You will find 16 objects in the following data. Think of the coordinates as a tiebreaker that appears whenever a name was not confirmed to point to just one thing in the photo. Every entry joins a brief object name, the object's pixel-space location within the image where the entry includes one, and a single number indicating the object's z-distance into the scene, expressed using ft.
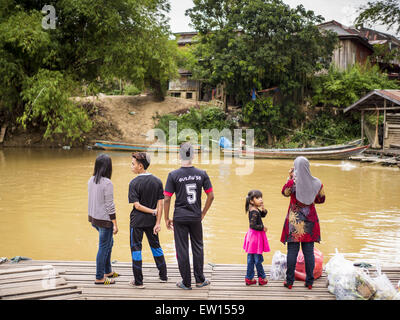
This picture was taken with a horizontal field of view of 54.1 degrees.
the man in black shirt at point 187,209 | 13.21
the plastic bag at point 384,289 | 12.16
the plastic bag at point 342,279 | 12.48
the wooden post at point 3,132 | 76.33
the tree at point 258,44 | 70.95
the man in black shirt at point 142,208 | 13.38
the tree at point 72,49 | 55.93
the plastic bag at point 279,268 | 14.47
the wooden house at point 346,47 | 85.81
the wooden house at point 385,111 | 63.26
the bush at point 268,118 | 78.33
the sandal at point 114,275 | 14.14
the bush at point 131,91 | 106.42
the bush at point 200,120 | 83.41
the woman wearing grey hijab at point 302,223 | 13.16
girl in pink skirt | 13.61
